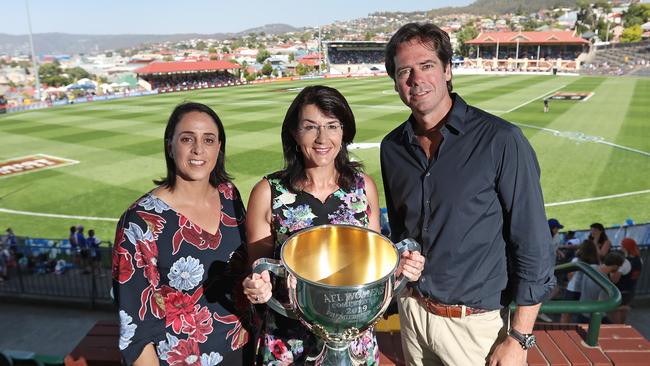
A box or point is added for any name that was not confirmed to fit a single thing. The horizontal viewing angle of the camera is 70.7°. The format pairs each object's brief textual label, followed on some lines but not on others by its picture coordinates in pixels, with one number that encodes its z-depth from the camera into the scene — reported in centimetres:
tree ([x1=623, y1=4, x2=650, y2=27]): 10115
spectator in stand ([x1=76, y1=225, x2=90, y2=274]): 873
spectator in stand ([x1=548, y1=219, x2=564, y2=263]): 710
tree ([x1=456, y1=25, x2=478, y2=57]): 8738
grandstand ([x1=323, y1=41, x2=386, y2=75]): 8249
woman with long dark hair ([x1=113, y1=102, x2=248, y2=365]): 185
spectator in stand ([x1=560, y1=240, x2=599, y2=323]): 542
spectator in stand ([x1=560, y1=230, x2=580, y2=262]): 717
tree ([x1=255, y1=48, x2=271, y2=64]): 10631
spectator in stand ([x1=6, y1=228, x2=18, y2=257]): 916
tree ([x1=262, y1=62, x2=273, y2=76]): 7418
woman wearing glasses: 204
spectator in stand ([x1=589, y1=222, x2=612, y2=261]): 670
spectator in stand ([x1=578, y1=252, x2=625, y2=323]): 498
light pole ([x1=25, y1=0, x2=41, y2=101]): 3984
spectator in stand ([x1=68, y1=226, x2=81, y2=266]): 892
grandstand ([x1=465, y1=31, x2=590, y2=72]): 6731
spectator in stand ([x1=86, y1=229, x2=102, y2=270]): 879
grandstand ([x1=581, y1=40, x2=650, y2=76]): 5288
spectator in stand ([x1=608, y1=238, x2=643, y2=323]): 531
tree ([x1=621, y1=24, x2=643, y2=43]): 8506
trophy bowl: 132
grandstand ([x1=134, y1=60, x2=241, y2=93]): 5736
